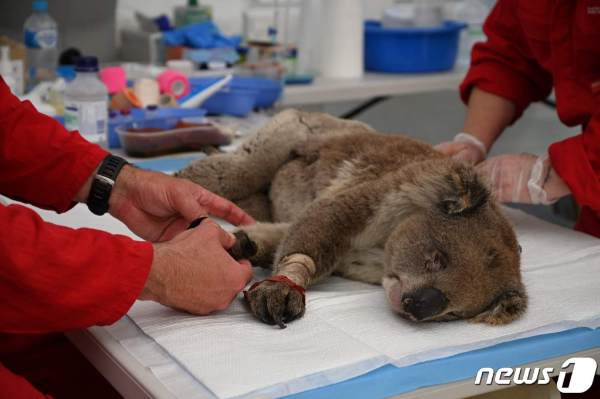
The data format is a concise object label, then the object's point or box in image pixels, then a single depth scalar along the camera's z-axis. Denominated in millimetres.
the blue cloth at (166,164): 2203
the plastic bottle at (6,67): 2658
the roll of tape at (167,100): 2679
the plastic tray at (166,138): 2271
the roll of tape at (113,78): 2764
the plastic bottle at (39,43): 3082
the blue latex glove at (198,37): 3396
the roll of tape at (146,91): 2668
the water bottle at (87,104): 2225
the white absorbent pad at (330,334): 1062
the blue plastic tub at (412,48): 3750
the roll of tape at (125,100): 2594
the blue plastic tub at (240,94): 2756
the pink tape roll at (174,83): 2768
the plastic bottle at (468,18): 4269
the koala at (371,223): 1332
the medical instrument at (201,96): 2707
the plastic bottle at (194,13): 3752
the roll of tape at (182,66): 3059
